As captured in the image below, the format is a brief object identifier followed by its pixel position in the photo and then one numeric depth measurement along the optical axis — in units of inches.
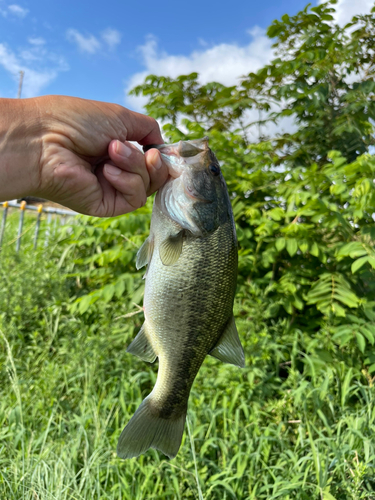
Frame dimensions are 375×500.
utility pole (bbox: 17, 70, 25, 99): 1088.8
